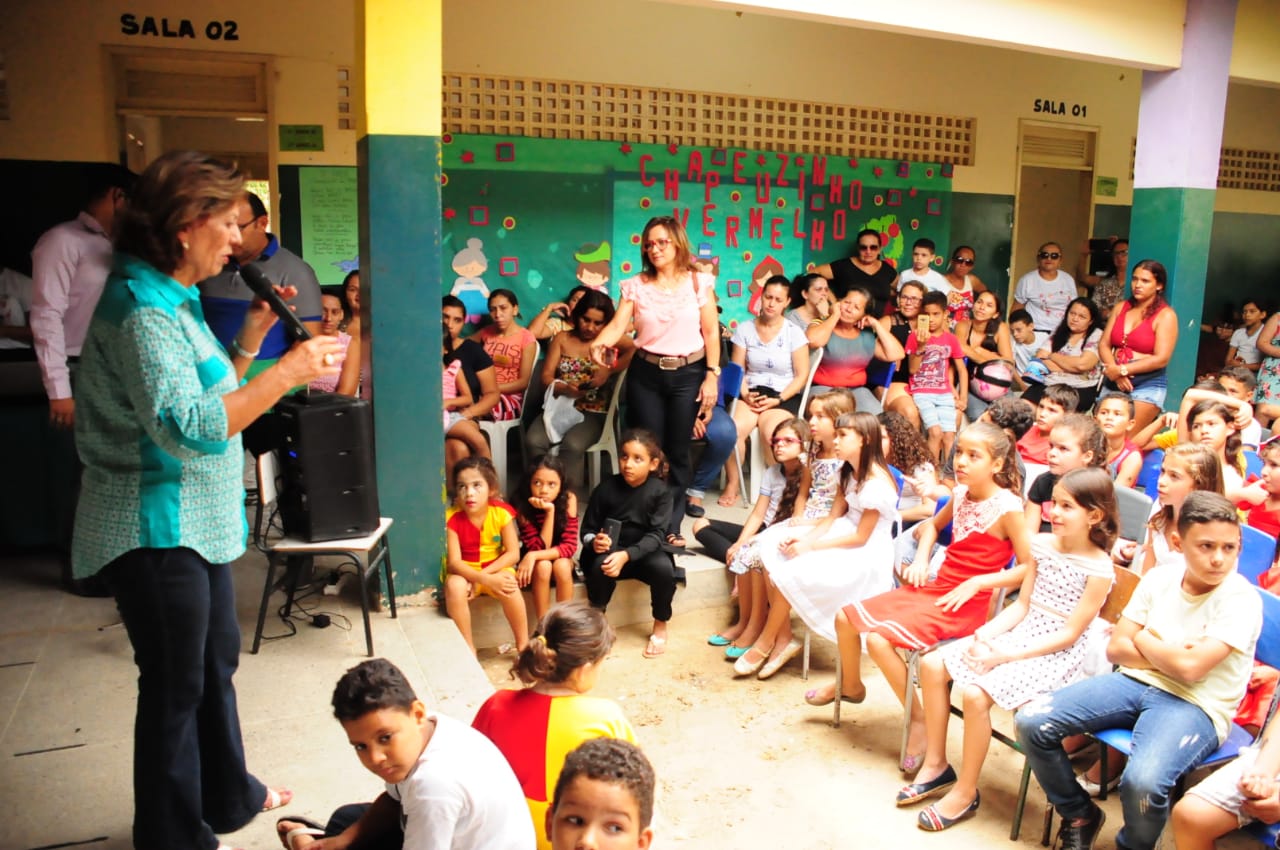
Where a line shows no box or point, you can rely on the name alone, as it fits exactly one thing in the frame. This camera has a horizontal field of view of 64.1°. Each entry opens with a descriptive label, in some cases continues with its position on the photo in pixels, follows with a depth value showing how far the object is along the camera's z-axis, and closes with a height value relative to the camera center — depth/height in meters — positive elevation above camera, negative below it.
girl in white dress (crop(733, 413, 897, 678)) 4.21 -1.17
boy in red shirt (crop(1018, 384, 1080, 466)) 4.97 -0.72
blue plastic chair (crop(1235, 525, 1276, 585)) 3.47 -0.94
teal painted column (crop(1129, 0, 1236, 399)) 6.09 +0.66
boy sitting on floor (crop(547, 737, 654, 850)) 1.76 -0.93
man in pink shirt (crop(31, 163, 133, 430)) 3.77 -0.13
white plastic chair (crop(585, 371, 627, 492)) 5.74 -1.01
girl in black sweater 4.65 -1.22
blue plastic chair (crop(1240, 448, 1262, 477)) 4.62 -0.85
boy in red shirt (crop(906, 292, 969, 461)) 6.24 -0.63
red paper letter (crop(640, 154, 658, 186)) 7.18 +0.59
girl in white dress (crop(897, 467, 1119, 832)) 3.29 -1.22
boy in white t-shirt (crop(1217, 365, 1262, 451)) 4.91 -0.58
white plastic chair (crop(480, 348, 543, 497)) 5.71 -1.01
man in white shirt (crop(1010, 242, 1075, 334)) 7.83 -0.16
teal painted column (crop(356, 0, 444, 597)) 4.00 -0.03
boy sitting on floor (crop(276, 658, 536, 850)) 1.94 -0.98
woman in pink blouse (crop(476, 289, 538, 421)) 6.05 -0.53
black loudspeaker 3.58 -0.76
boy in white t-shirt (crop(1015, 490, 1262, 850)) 2.79 -1.18
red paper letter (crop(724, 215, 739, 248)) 7.53 +0.23
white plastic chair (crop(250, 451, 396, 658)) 3.63 -1.06
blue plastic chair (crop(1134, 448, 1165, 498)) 4.67 -0.91
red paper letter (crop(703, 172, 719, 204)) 7.42 +0.57
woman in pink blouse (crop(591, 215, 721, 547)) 5.09 -0.42
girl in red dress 3.68 -1.14
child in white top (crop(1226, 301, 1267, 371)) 7.86 -0.53
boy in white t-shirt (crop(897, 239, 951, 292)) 7.43 -0.03
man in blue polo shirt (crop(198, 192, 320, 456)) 3.55 -0.16
